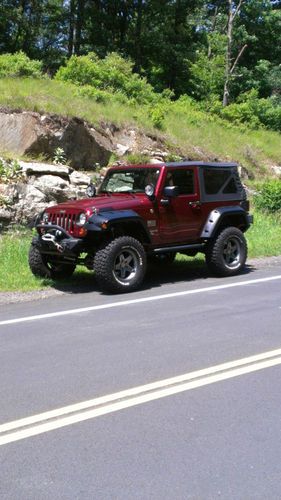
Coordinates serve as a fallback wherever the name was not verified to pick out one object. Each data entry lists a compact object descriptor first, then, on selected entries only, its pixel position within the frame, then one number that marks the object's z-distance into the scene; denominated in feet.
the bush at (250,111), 103.03
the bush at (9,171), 47.40
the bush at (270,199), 65.16
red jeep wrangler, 31.68
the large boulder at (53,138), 52.85
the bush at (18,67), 68.84
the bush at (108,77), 78.12
